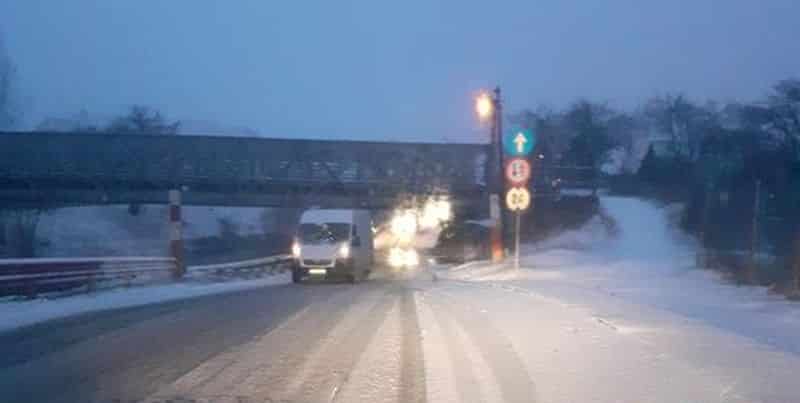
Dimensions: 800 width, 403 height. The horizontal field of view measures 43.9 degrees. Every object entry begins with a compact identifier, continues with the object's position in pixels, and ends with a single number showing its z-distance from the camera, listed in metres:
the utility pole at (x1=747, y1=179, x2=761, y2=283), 27.38
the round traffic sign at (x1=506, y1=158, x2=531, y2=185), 31.17
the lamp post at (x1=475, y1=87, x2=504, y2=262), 37.91
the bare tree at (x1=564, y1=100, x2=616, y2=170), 90.56
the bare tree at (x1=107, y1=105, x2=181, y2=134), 126.97
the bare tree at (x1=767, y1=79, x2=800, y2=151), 58.41
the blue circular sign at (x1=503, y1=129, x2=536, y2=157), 31.39
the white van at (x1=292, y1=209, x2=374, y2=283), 35.66
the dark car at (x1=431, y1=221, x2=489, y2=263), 54.38
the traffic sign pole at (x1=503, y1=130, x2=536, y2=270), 31.20
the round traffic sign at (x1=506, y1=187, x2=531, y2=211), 31.61
